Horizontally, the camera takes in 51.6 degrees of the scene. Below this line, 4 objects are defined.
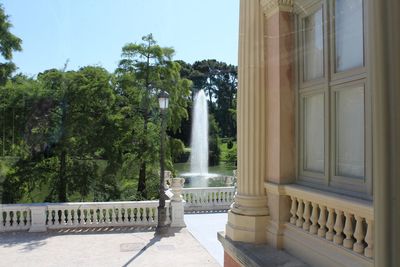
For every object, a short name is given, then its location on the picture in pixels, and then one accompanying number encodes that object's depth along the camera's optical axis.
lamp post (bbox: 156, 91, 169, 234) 11.26
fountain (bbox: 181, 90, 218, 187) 27.52
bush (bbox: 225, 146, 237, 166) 45.50
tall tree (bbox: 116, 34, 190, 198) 19.48
